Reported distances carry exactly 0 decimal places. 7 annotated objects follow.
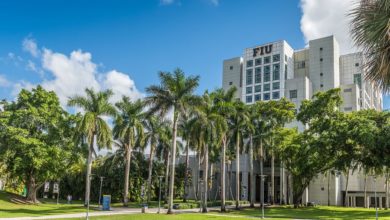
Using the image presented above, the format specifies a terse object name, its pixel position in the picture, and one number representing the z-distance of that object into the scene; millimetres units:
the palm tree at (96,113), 44984
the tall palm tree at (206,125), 39500
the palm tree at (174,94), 38219
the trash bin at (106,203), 40844
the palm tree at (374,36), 7355
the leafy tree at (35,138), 40594
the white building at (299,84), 73312
